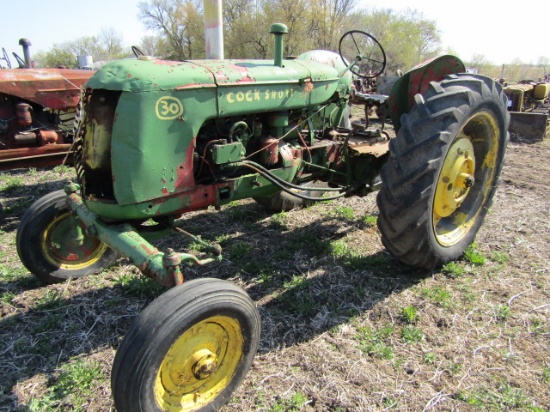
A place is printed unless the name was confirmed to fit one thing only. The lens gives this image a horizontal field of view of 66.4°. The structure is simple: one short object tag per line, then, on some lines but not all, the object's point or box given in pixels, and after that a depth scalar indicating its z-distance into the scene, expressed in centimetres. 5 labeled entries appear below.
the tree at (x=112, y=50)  4808
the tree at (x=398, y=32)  3422
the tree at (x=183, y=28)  3228
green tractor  205
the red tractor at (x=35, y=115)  511
